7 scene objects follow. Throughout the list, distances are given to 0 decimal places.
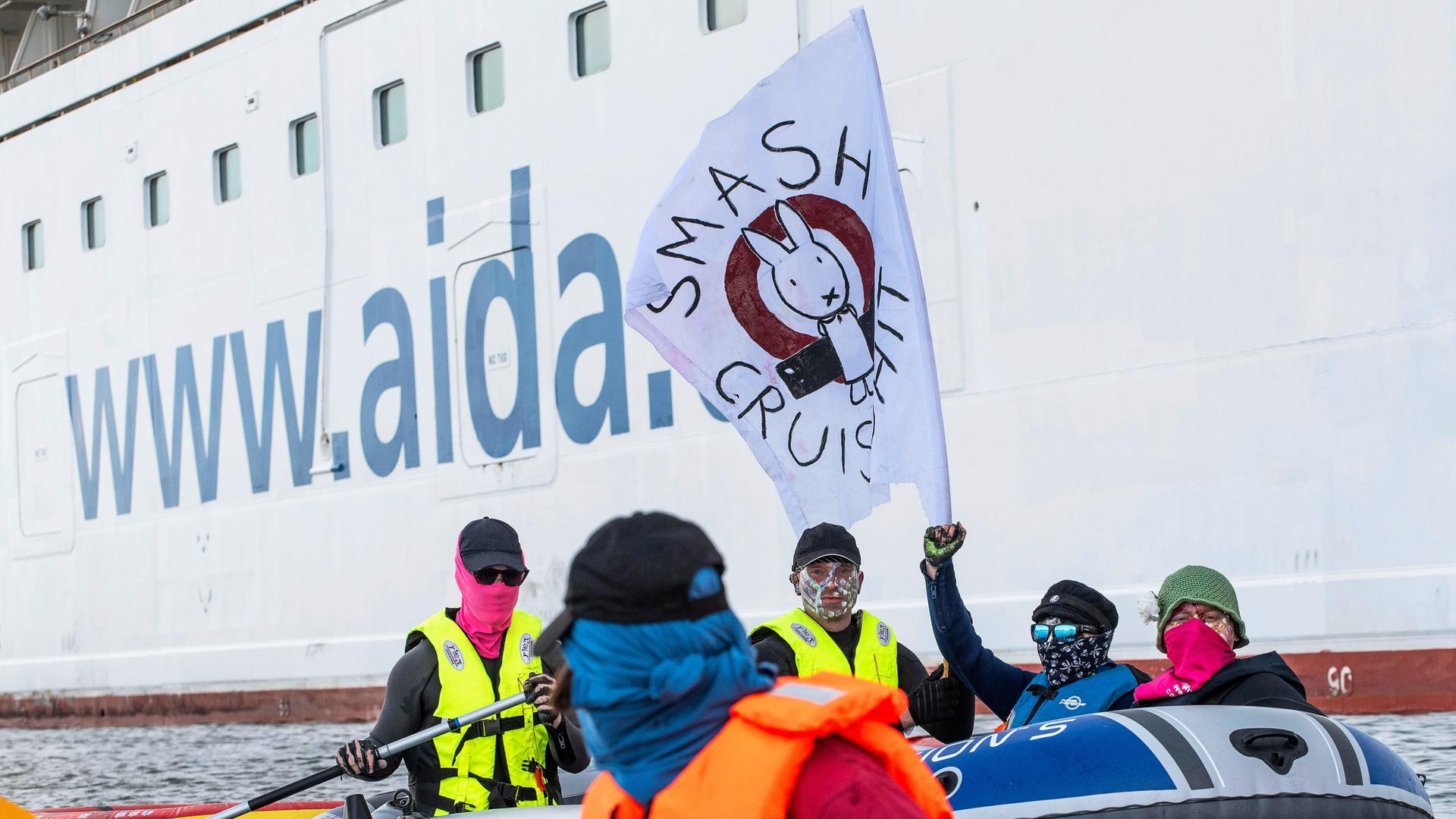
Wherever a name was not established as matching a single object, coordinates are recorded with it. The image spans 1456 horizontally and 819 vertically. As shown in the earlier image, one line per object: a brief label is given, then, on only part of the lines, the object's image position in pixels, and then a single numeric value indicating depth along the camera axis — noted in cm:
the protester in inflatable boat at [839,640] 983
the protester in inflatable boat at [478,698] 924
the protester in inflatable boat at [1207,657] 852
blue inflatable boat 809
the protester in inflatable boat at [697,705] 326
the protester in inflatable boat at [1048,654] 854
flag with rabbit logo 948
